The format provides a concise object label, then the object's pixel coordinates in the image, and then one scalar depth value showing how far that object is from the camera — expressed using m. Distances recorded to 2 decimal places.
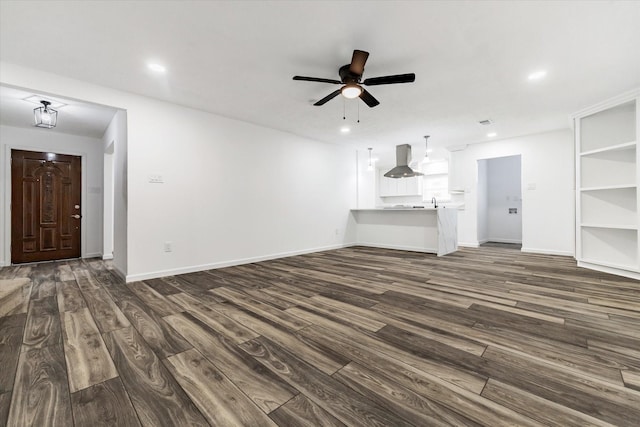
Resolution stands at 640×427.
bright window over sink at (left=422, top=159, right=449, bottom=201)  8.26
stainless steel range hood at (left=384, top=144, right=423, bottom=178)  6.20
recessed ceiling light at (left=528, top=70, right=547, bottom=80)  3.05
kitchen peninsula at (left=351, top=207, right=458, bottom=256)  5.40
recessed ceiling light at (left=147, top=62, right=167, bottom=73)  2.84
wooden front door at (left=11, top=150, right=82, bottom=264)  4.81
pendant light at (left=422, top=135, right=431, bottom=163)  5.80
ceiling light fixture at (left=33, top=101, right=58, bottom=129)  3.52
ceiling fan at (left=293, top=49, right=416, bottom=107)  2.51
